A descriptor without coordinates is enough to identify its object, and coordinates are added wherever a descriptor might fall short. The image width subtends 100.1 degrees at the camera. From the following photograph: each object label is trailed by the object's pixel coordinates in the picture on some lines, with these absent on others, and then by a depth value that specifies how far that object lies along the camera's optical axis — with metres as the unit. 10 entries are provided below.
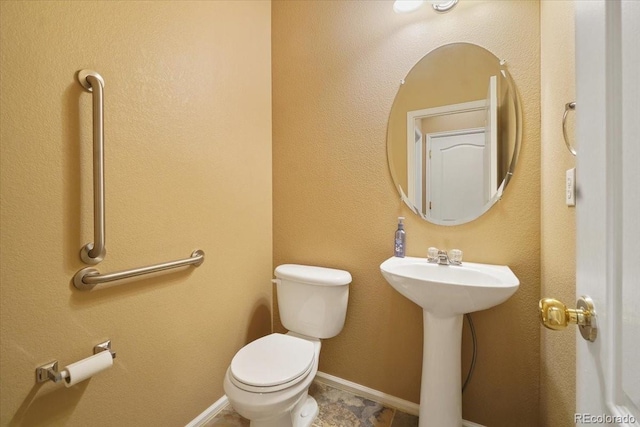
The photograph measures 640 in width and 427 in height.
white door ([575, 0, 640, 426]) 0.36
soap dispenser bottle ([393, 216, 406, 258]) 1.43
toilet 1.03
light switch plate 0.78
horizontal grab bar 0.94
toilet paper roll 0.85
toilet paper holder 0.85
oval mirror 1.27
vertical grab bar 0.92
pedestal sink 1.05
